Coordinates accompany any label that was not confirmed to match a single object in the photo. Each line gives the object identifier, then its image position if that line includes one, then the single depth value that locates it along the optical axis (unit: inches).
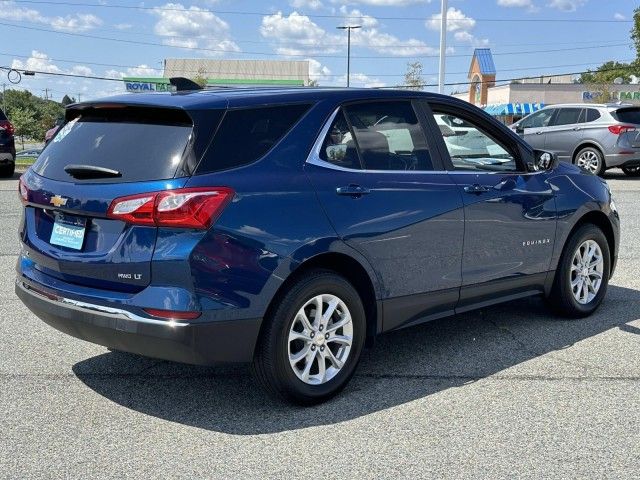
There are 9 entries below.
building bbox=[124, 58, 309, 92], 3572.8
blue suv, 146.6
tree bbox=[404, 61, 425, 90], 2267.5
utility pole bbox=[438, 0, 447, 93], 986.1
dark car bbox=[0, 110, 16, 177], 661.9
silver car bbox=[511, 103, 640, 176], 712.4
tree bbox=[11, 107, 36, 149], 3176.7
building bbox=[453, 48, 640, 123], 2171.5
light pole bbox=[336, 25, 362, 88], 2239.2
